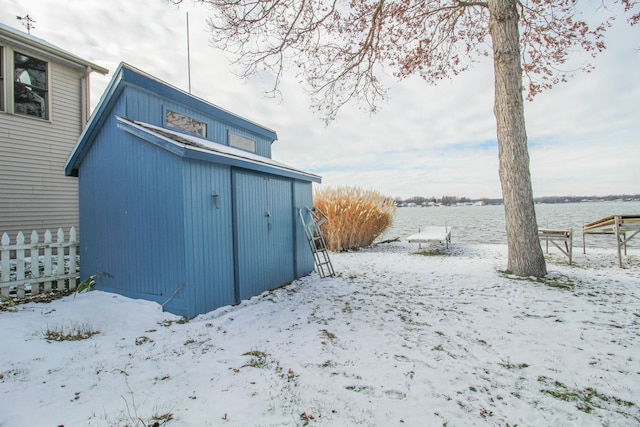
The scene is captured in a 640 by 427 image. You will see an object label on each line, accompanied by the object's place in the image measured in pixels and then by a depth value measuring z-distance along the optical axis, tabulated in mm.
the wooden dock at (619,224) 7156
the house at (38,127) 8070
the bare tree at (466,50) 6207
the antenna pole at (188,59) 7707
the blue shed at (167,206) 4340
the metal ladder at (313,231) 7258
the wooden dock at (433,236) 10325
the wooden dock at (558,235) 7316
